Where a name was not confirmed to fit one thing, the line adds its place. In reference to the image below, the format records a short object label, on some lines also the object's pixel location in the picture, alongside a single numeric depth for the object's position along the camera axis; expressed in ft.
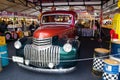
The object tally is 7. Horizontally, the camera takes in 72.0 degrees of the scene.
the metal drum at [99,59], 6.27
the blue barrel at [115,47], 6.93
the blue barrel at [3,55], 7.31
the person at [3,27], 17.55
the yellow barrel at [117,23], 7.37
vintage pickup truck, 6.25
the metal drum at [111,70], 5.24
